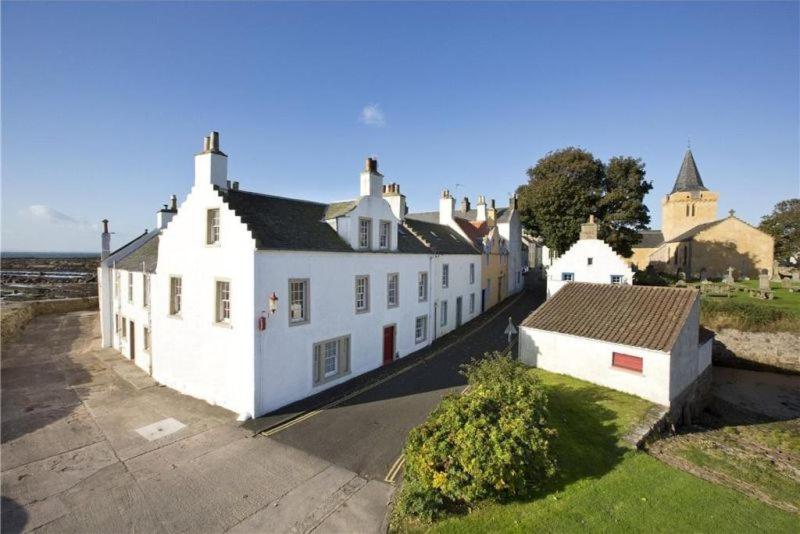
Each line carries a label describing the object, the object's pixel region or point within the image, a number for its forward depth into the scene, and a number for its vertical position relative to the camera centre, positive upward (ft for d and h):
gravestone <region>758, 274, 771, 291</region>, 107.86 -6.35
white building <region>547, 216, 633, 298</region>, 97.19 -1.21
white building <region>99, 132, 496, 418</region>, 47.57 -5.64
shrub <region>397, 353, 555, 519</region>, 28.40 -15.89
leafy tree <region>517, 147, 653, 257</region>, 131.34 +22.45
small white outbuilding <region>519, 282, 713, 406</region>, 50.55 -12.05
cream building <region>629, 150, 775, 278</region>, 151.12 +8.87
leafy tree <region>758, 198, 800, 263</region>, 172.04 +16.00
